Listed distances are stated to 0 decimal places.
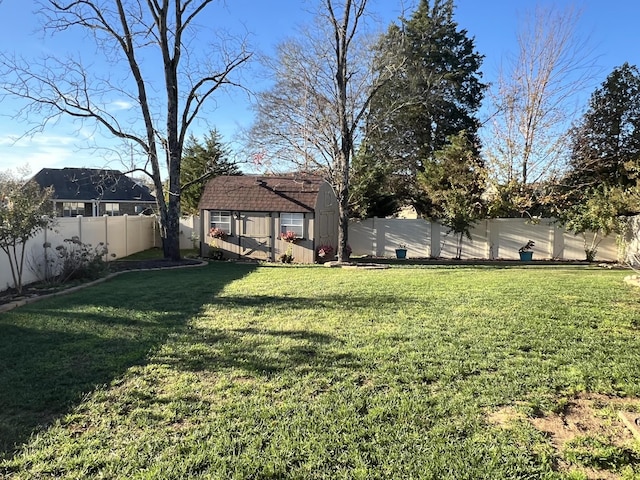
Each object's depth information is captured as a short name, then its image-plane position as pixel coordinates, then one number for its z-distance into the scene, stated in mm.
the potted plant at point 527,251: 18109
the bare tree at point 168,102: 15141
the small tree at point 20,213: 8047
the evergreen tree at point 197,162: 24328
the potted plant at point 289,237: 16734
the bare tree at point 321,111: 15320
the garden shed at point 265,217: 16906
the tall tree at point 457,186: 18328
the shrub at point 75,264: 10617
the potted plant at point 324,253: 16891
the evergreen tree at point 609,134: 19094
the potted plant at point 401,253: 19156
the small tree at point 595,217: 16125
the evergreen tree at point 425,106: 22500
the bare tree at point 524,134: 19797
